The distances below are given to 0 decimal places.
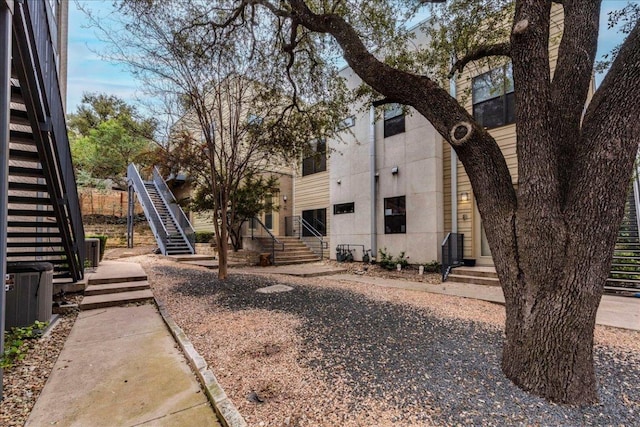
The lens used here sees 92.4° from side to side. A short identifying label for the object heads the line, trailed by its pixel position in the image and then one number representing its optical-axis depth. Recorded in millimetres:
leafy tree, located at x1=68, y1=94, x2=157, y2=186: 17500
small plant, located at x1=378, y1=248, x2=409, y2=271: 9742
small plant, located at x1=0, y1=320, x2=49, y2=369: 2571
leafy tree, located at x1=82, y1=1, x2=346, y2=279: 6363
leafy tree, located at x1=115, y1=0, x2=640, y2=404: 2305
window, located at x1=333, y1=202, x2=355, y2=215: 11719
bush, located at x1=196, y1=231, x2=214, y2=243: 14752
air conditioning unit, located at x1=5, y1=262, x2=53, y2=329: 3975
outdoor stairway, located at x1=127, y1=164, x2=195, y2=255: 12609
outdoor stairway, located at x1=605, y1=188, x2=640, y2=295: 6145
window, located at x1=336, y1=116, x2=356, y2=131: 11812
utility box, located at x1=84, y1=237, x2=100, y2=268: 7928
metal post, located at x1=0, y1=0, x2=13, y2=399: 2434
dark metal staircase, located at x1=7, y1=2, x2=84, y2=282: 3223
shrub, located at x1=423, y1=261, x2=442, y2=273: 8980
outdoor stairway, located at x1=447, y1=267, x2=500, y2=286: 7469
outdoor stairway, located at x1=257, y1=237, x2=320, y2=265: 11791
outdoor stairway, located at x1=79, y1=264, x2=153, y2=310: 5449
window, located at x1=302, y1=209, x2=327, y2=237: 13445
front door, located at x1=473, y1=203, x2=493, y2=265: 8633
